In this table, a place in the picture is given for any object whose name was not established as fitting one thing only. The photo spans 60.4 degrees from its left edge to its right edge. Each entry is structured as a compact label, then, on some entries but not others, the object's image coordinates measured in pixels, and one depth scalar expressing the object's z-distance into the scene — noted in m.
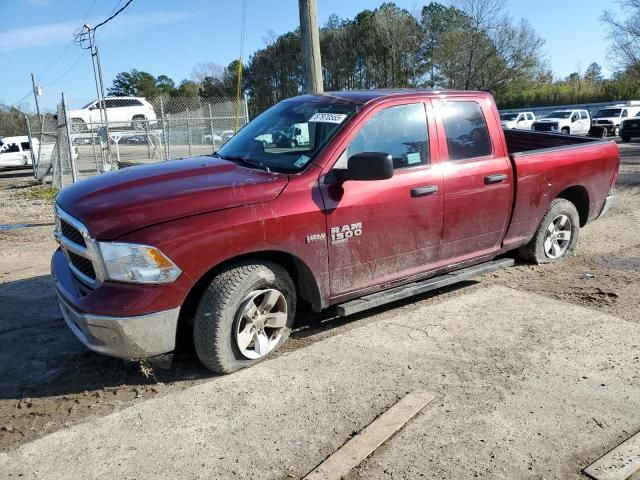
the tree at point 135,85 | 77.88
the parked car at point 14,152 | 26.66
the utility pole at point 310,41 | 8.13
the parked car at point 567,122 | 27.00
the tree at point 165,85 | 80.56
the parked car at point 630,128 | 26.42
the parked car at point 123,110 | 29.94
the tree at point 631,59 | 44.81
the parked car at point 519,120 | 30.19
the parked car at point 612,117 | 29.94
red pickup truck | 3.34
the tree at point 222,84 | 71.12
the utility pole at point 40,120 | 17.62
